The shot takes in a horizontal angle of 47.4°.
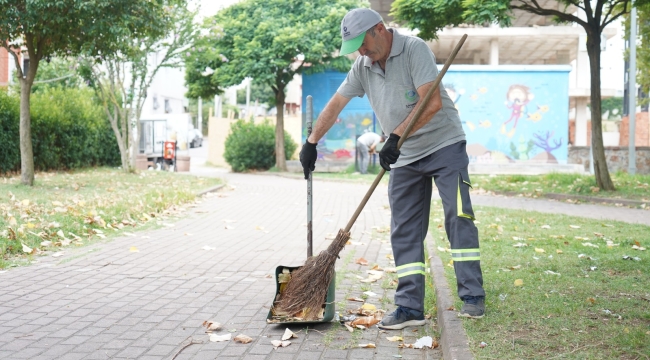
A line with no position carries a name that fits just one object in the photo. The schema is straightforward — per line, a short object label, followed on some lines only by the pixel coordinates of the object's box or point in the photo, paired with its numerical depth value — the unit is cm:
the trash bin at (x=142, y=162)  2789
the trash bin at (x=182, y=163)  2766
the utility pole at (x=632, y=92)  2116
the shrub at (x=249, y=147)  2798
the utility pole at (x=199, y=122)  5696
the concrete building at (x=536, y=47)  3212
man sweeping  434
